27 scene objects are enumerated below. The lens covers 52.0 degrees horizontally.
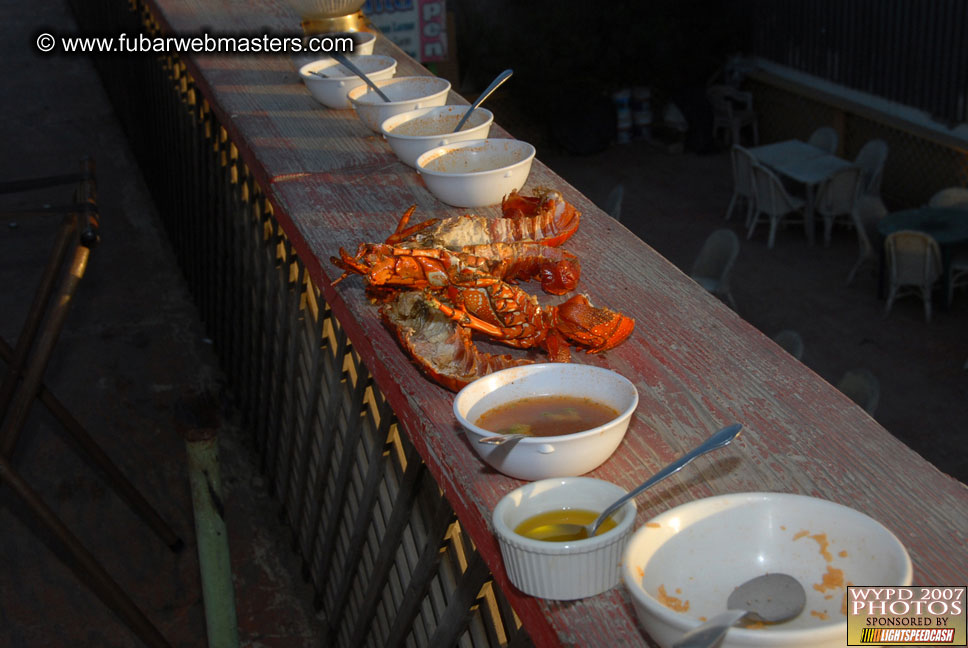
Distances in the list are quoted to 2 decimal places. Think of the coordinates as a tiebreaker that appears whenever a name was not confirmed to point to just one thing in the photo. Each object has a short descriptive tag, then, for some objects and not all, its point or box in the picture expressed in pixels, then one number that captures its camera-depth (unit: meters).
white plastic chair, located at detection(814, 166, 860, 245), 8.61
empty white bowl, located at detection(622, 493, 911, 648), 0.95
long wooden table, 1.10
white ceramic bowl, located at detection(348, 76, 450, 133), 2.51
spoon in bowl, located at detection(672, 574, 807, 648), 0.95
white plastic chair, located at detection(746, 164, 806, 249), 8.68
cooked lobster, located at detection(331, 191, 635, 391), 1.51
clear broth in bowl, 1.29
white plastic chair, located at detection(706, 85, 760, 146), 11.23
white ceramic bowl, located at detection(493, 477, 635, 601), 1.00
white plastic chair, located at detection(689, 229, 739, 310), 6.60
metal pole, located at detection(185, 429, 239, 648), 2.18
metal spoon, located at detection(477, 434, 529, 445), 1.19
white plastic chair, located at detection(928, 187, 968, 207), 7.62
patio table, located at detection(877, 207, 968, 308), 7.10
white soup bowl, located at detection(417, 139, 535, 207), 2.05
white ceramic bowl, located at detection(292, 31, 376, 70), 3.16
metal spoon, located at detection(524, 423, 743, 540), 1.06
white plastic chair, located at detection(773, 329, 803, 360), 4.74
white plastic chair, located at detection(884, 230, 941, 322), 7.07
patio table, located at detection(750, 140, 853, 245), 8.77
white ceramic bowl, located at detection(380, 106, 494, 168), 2.27
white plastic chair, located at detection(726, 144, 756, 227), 9.04
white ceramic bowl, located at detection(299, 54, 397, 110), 2.78
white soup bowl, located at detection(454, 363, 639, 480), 1.18
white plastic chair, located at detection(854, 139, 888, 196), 8.76
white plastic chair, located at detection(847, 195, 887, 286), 7.78
